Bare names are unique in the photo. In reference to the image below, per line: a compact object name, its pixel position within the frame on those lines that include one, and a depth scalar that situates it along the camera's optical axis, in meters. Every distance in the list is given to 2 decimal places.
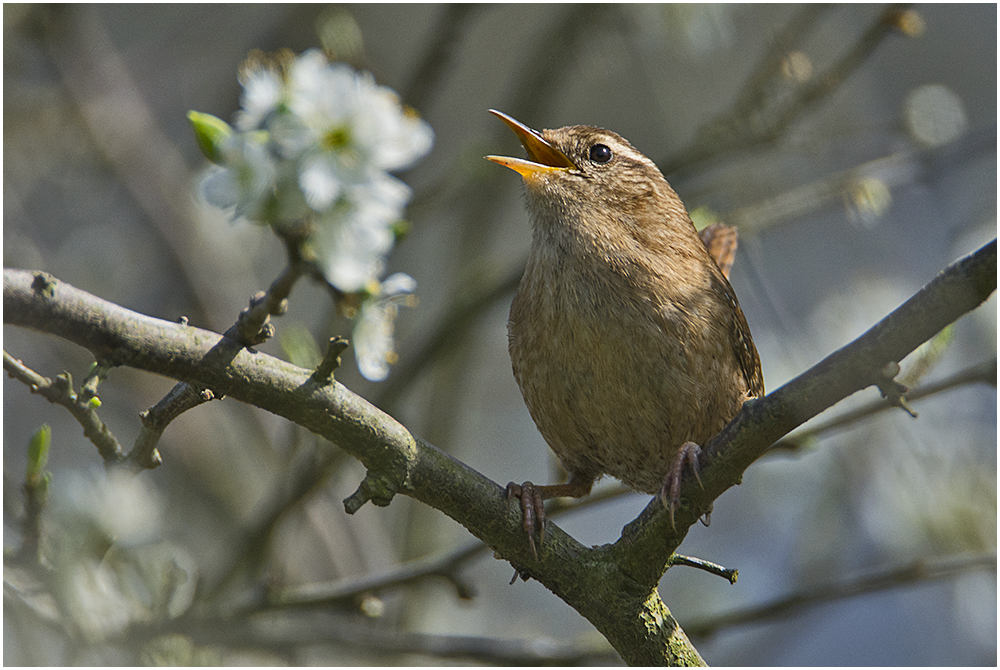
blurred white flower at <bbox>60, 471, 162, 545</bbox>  5.93
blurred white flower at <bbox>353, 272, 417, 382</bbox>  4.80
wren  5.46
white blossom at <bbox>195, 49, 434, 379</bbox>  4.01
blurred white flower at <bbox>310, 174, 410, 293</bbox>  4.03
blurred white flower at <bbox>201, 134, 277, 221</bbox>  4.01
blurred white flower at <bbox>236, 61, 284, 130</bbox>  4.32
